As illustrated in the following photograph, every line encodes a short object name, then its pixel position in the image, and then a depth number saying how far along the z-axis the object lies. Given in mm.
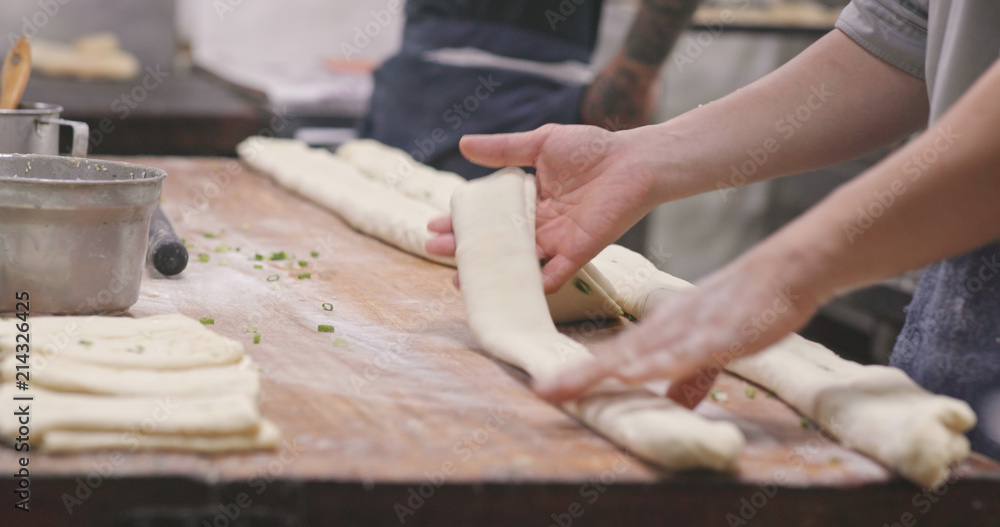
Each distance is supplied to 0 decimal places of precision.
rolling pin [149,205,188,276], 1605
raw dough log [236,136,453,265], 2051
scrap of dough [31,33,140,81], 4125
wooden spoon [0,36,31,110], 1784
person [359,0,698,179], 3029
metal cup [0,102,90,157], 1635
